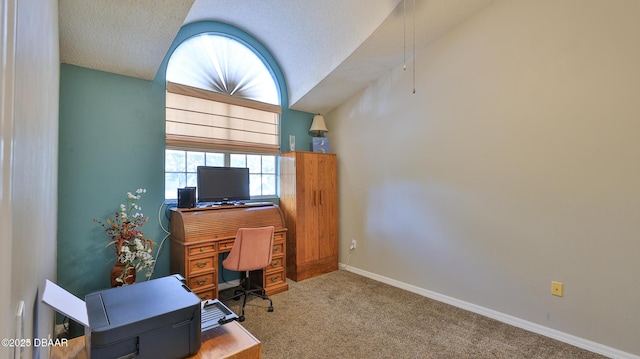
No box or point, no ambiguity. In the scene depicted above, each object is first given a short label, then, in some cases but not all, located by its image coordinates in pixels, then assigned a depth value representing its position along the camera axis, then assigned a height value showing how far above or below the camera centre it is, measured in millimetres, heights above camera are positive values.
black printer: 1060 -553
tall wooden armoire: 3672 -379
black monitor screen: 3080 +10
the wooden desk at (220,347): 1196 -726
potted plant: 2453 -522
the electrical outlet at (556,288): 2328 -898
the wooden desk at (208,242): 2719 -574
